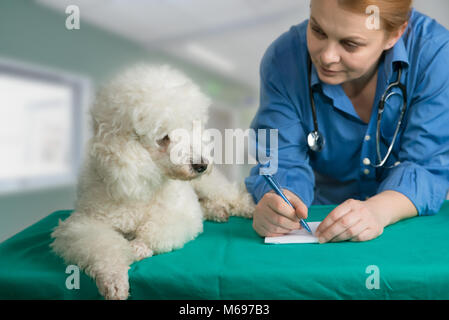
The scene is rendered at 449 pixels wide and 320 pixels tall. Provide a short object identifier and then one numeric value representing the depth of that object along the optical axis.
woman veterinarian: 0.76
